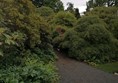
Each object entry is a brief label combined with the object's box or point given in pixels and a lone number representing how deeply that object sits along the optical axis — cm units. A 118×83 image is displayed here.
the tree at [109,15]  609
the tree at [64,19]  714
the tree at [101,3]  1469
